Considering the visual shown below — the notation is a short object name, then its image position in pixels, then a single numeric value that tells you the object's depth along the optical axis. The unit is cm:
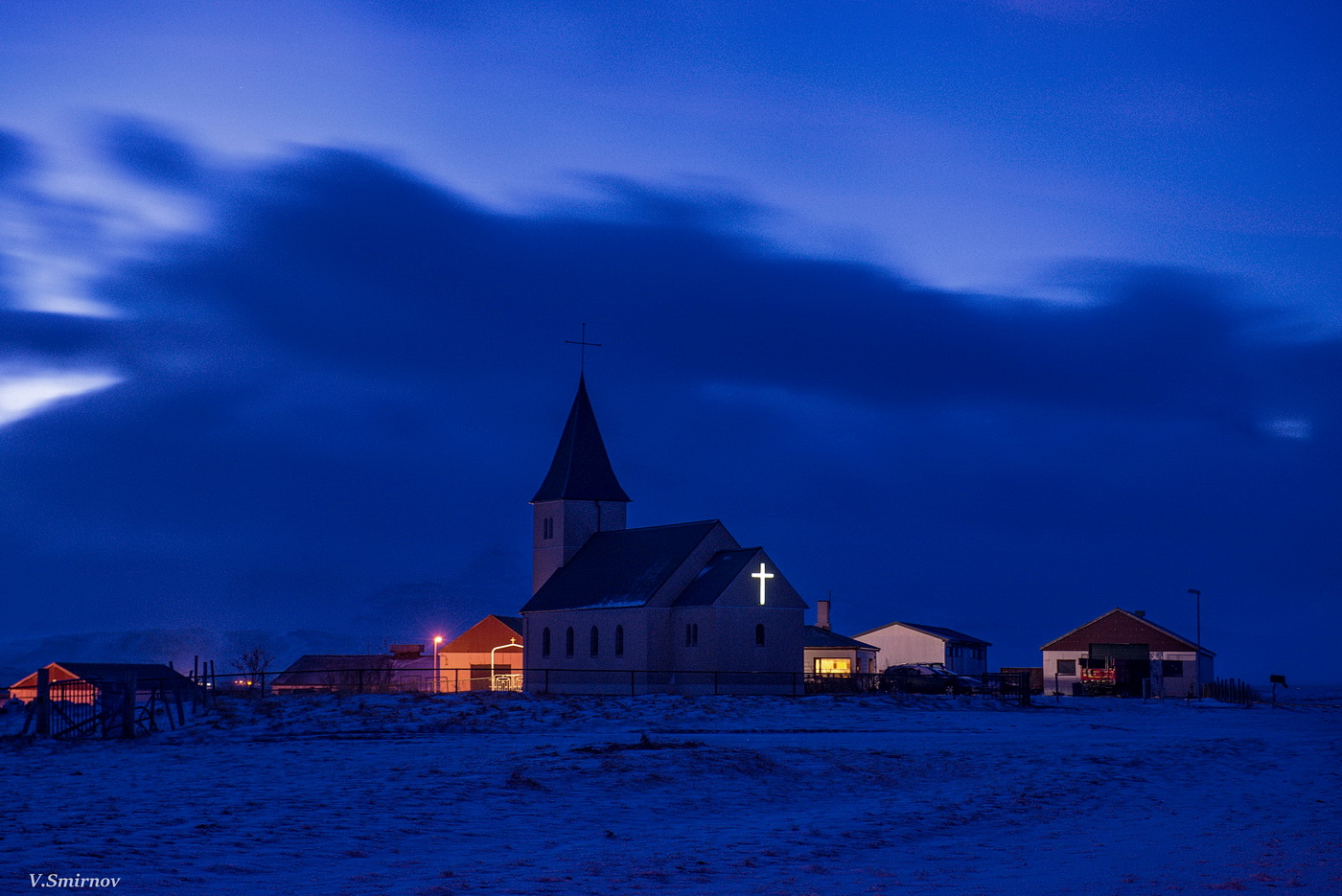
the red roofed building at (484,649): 9744
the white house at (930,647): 9819
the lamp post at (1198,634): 8106
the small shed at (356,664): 10406
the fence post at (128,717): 3456
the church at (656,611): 6391
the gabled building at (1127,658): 8275
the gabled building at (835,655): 9425
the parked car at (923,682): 6731
